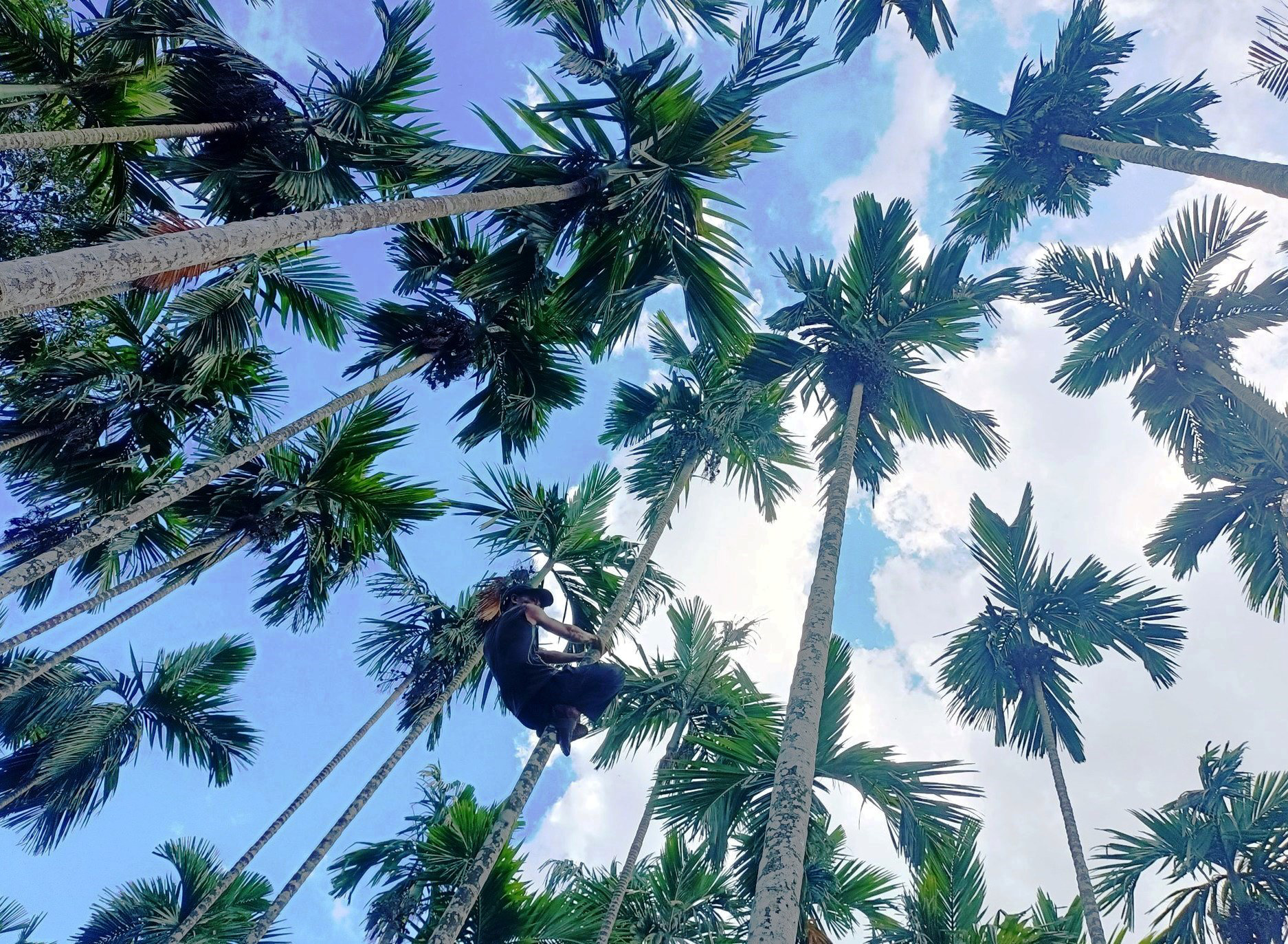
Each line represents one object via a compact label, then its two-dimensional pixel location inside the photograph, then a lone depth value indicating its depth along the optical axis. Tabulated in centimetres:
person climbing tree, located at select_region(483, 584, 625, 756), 564
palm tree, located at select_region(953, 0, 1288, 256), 1284
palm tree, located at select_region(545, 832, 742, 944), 987
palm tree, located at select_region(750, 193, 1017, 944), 891
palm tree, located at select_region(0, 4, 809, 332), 602
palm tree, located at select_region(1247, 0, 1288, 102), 577
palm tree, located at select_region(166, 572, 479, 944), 1085
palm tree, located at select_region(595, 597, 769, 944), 1062
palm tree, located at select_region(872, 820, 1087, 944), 714
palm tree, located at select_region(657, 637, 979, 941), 620
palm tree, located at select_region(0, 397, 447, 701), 952
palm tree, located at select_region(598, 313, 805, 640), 1119
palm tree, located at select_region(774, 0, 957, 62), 1098
